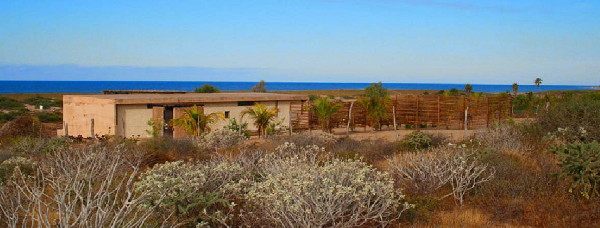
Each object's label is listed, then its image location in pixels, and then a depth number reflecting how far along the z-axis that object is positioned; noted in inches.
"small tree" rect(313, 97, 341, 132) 1009.2
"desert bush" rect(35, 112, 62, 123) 1497.3
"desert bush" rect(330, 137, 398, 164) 544.2
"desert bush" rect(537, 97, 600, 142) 573.6
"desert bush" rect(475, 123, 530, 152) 567.5
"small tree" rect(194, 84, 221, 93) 1534.6
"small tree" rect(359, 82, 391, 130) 1072.5
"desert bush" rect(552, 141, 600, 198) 372.8
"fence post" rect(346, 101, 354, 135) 1003.1
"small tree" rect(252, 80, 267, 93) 2058.8
